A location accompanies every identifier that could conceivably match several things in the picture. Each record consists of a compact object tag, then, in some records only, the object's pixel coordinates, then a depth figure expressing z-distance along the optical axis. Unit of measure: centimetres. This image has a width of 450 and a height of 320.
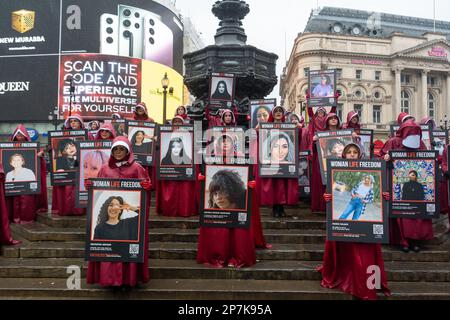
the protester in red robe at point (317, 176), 837
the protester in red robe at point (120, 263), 539
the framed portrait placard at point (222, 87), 1009
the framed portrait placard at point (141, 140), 893
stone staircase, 555
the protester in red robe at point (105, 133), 782
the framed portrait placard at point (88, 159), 754
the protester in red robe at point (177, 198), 834
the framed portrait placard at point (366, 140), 865
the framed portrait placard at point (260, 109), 1047
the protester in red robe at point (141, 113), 970
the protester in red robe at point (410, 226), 698
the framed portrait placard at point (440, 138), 1005
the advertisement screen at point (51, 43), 4338
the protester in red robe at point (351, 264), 540
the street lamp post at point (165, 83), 2200
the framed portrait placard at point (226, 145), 749
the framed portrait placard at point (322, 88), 953
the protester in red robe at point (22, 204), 845
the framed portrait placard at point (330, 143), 782
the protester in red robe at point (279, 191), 796
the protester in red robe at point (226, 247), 631
